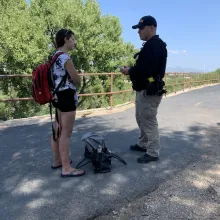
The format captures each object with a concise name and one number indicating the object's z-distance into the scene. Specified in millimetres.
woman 3135
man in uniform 3512
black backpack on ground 3570
